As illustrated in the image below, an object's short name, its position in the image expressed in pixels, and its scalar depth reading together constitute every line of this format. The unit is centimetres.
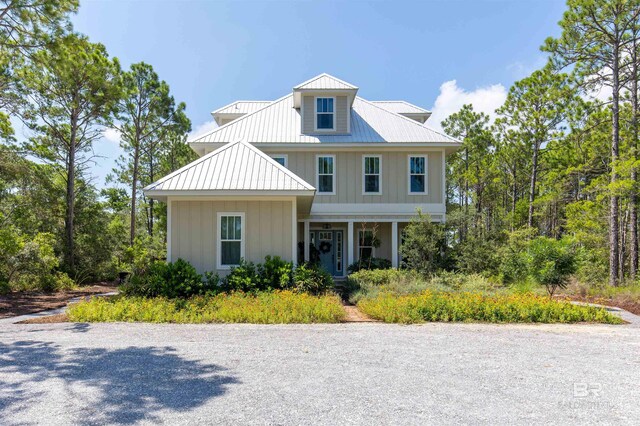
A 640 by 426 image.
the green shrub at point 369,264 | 1577
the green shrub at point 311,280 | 1058
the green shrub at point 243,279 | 1034
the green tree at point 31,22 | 934
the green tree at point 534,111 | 2028
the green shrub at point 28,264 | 1271
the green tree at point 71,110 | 1673
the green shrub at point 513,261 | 1350
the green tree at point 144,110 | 2250
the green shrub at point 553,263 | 1048
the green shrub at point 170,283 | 1009
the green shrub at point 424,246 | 1423
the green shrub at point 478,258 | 1444
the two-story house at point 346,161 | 1628
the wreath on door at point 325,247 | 1775
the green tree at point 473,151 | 2725
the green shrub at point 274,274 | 1045
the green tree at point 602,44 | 1390
